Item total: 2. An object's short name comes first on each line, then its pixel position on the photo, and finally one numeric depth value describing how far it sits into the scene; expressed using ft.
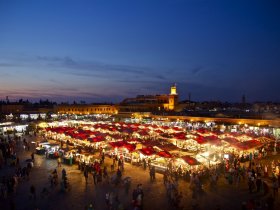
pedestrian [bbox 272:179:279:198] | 44.32
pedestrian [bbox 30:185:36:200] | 45.03
